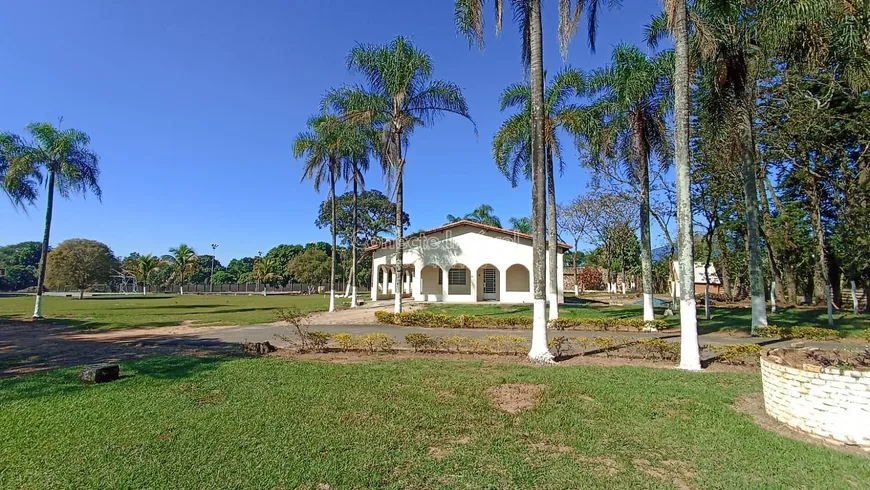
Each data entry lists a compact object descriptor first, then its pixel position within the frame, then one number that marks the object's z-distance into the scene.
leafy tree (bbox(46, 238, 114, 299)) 44.66
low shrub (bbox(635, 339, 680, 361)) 8.64
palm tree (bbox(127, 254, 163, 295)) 59.72
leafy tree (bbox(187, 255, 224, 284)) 80.32
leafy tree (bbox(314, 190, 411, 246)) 47.00
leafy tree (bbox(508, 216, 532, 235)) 49.15
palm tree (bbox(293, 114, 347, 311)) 22.73
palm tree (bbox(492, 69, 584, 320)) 16.30
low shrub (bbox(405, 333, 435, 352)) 9.70
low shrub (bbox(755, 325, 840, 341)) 11.38
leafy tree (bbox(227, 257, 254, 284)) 84.59
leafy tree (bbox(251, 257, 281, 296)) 64.00
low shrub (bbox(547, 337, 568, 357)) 9.00
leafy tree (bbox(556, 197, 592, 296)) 38.26
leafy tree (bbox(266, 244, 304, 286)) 67.88
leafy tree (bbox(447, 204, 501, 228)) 46.47
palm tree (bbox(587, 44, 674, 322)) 14.31
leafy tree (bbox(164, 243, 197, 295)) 65.31
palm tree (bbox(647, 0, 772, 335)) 11.37
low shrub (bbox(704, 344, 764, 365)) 8.30
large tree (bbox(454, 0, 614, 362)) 8.71
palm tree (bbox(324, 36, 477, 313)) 17.03
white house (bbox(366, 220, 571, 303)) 26.39
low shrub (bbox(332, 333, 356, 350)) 9.74
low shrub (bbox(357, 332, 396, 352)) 9.73
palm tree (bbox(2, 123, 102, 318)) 20.42
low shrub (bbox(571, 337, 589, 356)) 9.62
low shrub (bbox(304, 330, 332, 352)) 9.71
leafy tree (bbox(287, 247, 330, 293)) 54.34
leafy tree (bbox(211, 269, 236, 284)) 81.50
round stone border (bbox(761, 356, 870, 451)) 4.48
